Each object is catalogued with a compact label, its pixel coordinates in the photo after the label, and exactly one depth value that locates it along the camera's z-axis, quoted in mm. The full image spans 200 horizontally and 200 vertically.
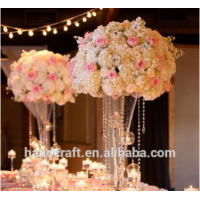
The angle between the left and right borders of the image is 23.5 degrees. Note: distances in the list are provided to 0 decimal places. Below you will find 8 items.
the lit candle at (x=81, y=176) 3451
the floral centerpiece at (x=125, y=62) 2805
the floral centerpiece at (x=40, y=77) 4801
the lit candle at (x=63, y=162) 4328
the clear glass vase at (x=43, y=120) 5152
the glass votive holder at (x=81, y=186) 3094
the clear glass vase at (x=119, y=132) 2982
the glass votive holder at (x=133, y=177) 2986
